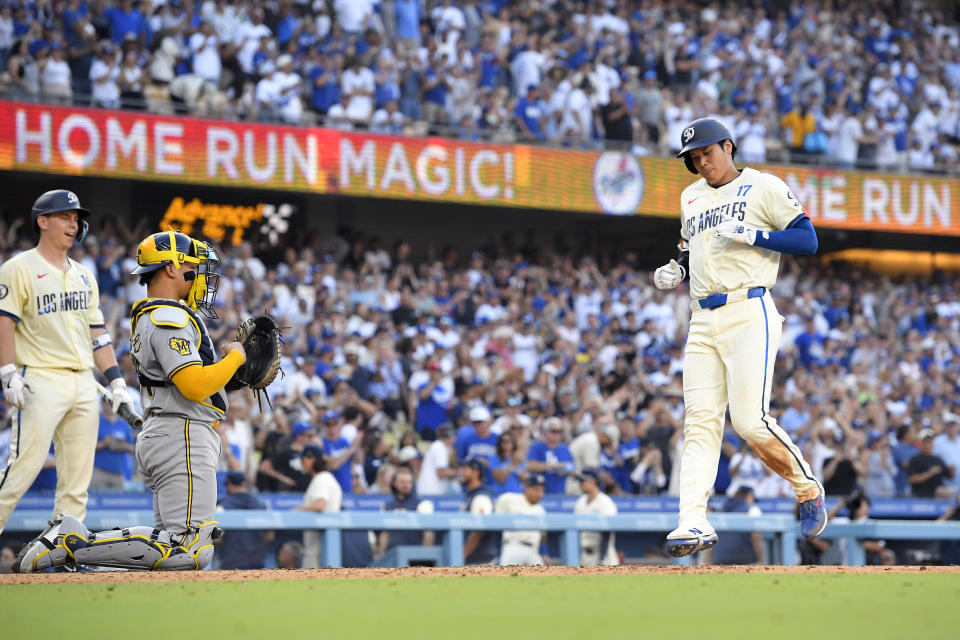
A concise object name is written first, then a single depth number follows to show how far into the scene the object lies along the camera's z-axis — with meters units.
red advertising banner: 30.55
